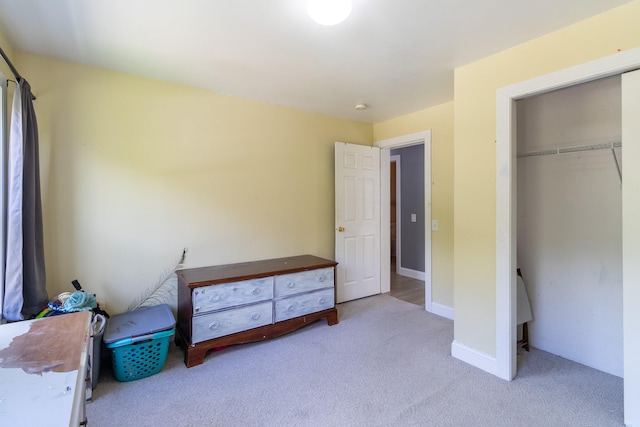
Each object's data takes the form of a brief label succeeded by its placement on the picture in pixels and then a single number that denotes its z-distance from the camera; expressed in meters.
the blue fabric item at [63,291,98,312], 2.06
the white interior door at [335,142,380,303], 3.80
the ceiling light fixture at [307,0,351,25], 1.56
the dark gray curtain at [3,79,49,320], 1.89
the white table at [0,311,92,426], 0.75
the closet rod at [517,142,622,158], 2.21
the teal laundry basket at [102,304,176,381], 2.12
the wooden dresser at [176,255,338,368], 2.43
